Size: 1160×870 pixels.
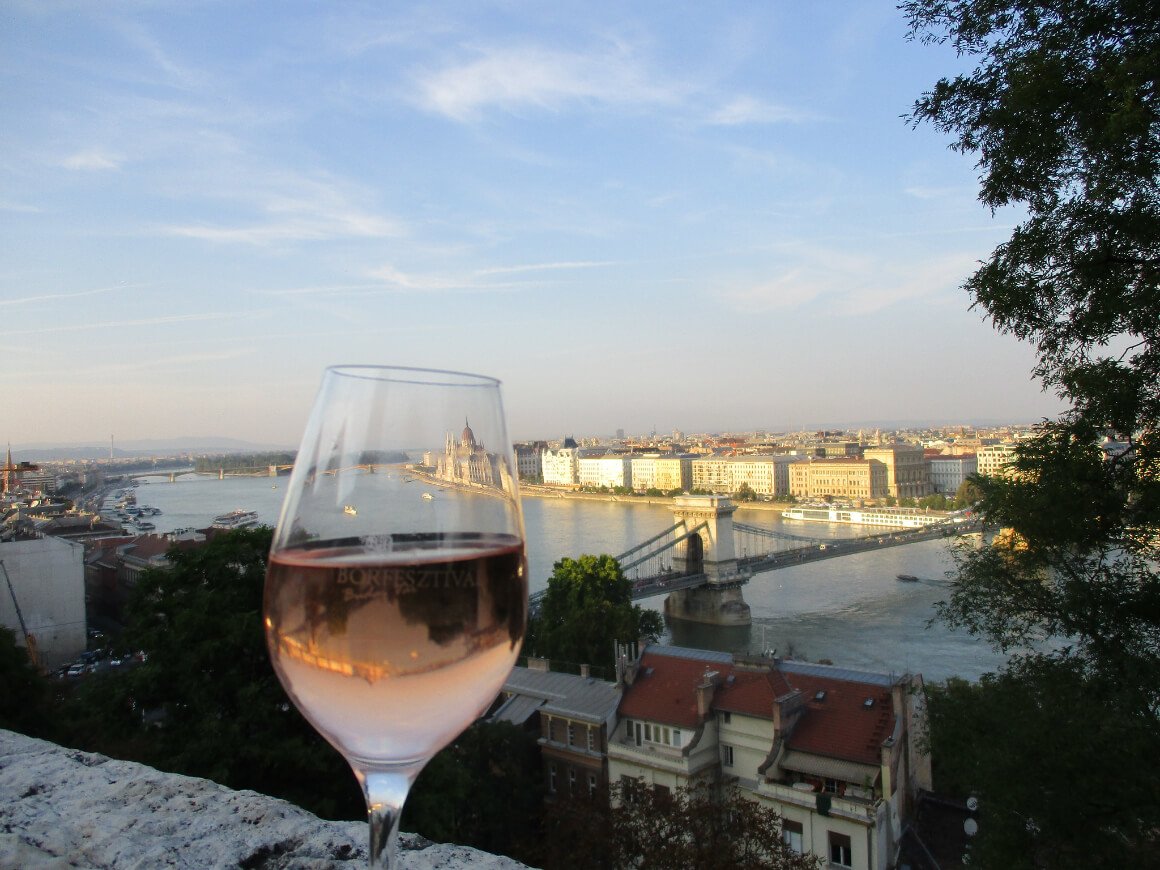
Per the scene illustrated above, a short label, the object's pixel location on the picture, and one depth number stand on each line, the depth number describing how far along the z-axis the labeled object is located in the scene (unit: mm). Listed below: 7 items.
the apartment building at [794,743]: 6863
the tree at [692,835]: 4953
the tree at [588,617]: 13953
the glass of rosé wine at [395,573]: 511
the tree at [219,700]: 4895
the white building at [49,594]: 14828
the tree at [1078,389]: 2809
